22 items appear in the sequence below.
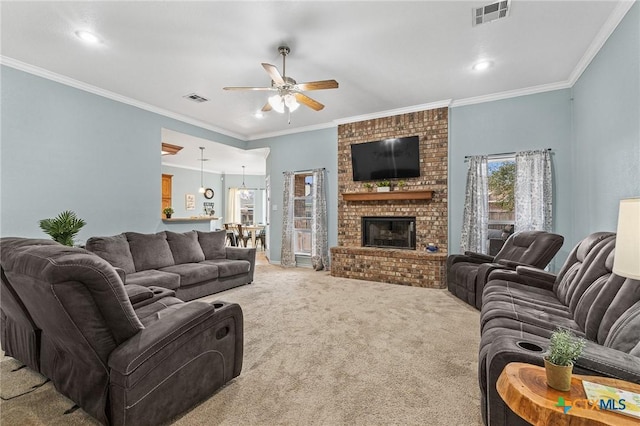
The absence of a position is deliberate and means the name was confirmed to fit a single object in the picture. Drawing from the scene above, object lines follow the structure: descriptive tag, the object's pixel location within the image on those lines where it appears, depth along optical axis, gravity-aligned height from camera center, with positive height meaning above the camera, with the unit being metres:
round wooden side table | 0.93 -0.61
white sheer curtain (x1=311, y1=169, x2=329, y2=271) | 6.23 -0.30
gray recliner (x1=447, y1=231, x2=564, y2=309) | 3.45 -0.61
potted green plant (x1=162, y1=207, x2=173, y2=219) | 5.50 -0.03
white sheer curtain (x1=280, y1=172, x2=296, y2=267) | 6.63 -0.32
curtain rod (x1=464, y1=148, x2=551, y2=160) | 4.61 +0.88
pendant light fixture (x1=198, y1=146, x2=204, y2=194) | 9.25 +1.30
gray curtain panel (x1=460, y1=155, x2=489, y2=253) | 4.73 +0.04
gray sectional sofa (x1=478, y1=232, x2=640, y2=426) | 1.29 -0.62
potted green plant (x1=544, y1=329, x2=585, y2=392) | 1.04 -0.52
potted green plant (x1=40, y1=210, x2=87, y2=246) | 3.39 -0.21
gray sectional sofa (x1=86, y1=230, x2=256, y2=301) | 3.71 -0.71
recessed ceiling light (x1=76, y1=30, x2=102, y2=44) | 3.06 +1.75
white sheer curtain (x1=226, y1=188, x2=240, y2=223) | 12.08 +0.15
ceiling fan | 3.13 +1.28
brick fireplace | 5.03 +0.01
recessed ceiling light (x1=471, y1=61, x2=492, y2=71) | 3.71 +1.78
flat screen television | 5.31 +0.94
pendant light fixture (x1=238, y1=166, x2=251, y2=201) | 12.26 +0.72
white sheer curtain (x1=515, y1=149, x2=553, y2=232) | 4.31 +0.29
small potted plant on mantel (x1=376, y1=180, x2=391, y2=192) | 5.46 +0.47
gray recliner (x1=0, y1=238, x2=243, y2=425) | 1.36 -0.65
